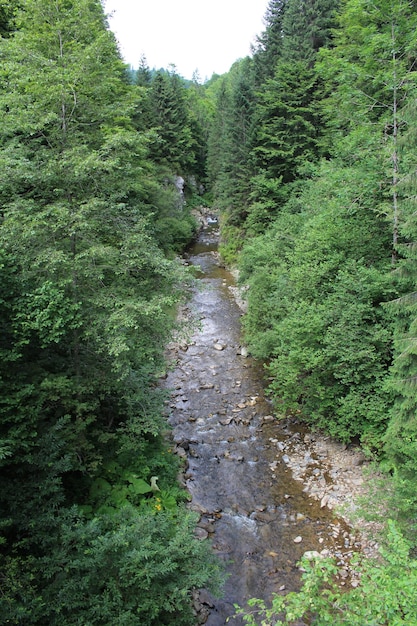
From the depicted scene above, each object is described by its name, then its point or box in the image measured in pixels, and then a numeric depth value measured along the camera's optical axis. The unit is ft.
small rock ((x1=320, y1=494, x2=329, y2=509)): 30.62
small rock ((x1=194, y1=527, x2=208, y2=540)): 28.02
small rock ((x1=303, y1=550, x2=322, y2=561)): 26.01
